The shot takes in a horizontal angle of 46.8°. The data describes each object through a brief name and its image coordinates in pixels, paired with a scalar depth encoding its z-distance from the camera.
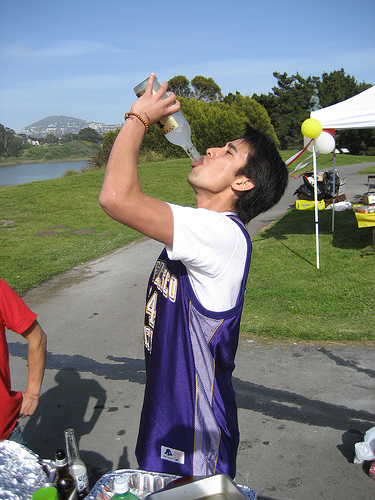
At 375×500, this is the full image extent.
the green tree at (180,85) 50.53
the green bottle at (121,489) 1.14
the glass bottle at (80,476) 1.44
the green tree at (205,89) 52.56
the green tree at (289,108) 45.22
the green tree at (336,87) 49.38
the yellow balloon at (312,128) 7.72
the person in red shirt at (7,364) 2.07
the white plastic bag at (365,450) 2.98
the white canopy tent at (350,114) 7.60
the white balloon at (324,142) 8.52
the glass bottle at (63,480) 1.35
